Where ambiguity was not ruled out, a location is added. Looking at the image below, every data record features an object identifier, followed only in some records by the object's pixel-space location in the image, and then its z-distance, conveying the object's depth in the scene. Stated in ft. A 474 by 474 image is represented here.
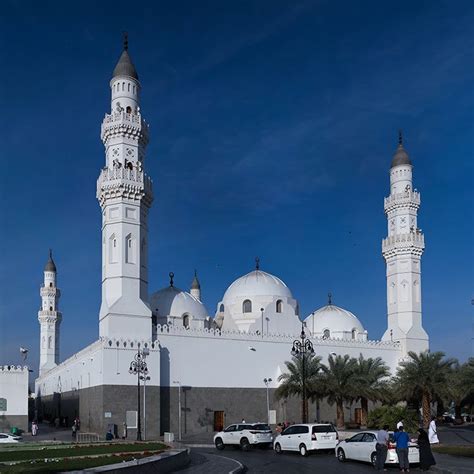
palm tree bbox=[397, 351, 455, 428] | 143.54
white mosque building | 125.08
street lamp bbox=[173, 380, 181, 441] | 129.61
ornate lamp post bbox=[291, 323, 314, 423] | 107.45
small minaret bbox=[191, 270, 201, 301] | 208.03
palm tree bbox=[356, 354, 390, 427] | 137.59
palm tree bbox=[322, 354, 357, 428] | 137.28
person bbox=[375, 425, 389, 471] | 63.00
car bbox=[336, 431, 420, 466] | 64.64
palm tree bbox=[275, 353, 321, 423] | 136.56
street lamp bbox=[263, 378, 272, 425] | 142.86
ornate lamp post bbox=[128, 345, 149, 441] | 111.33
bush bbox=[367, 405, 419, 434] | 107.34
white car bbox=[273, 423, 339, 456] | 79.15
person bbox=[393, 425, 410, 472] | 60.49
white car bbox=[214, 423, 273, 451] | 89.30
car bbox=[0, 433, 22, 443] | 97.68
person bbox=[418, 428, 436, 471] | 59.72
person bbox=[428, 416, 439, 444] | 83.56
